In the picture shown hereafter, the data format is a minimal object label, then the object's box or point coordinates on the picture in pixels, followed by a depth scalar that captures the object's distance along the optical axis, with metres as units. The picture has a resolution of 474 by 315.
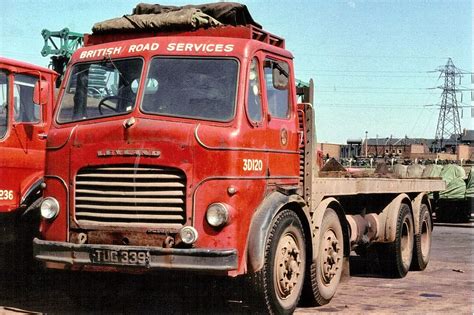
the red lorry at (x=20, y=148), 8.07
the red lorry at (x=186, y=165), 6.20
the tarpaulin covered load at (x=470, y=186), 23.77
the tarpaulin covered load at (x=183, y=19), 7.06
